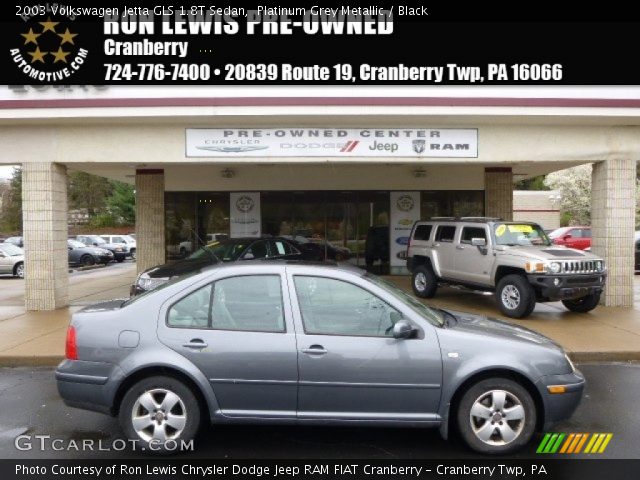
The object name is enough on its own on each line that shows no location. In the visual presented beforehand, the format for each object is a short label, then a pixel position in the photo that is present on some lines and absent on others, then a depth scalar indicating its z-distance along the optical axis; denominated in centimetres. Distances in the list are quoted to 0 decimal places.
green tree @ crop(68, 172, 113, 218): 5719
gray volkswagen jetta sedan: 404
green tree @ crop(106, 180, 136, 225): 4778
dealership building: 973
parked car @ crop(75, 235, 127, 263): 2806
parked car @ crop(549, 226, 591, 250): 2472
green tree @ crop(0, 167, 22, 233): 5328
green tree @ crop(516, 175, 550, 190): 5681
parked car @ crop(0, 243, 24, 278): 1923
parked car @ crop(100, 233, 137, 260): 2938
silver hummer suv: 912
